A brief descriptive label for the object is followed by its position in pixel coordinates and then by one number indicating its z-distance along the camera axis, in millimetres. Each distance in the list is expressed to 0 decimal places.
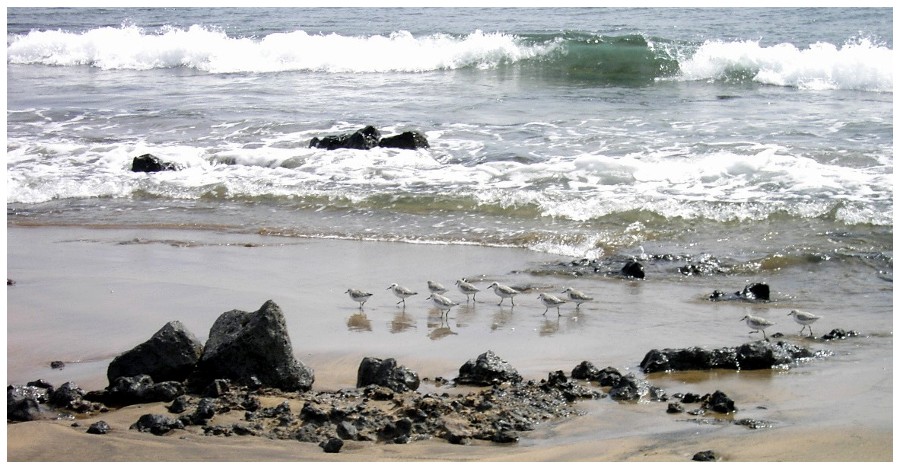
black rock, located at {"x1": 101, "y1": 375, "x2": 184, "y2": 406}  12391
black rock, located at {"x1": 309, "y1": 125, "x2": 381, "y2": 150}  33594
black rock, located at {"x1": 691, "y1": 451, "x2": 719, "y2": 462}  10170
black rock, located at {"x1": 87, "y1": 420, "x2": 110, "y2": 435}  11109
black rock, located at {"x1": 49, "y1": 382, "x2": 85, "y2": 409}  12250
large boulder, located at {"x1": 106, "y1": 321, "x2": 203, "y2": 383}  13047
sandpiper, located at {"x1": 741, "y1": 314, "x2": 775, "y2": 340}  15719
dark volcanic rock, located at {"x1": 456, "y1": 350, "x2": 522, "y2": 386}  13148
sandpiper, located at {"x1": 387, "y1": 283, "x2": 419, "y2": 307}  17766
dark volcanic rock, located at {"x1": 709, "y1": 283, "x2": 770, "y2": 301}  18187
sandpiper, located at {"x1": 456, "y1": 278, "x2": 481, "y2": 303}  17984
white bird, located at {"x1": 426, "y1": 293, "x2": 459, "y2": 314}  16766
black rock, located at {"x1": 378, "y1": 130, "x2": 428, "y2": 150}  33375
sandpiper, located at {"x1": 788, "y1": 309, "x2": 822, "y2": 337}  15789
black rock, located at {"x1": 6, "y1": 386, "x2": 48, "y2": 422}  11708
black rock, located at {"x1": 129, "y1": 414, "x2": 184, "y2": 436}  11164
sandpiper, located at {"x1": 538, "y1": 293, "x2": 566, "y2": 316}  17062
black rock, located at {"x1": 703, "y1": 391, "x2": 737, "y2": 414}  12039
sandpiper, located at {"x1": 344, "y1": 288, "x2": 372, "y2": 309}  17469
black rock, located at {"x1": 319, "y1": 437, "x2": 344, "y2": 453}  10500
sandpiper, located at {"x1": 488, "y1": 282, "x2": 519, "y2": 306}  17609
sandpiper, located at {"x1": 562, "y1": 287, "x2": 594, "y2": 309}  17328
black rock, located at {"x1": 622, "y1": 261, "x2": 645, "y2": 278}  19797
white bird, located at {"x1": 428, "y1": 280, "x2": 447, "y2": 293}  17937
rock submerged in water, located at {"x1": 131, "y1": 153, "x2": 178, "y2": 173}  31750
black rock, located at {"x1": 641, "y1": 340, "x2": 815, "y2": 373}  13953
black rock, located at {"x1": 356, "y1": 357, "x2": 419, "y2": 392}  12742
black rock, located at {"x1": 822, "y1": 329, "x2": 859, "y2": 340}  15562
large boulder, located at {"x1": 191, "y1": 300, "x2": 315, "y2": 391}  12797
